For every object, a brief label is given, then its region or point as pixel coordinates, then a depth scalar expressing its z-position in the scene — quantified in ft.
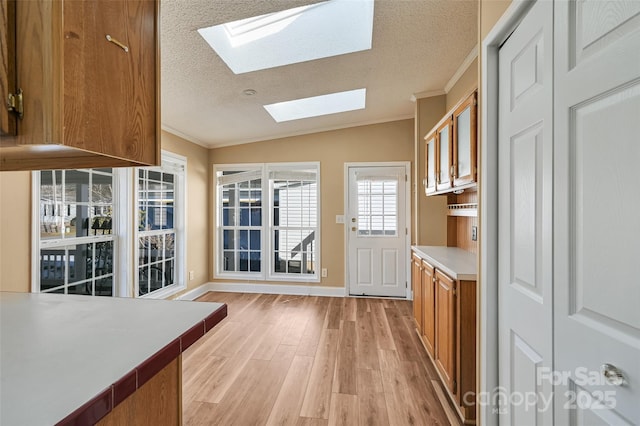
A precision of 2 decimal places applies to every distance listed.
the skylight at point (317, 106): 12.46
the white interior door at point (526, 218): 3.30
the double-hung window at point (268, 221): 15.08
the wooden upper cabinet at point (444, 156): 7.87
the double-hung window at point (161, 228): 11.15
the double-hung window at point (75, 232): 7.32
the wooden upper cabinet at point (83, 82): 2.23
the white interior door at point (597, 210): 2.33
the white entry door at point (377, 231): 14.17
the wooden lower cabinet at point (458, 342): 5.84
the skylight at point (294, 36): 7.15
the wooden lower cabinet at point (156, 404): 2.52
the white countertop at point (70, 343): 1.75
